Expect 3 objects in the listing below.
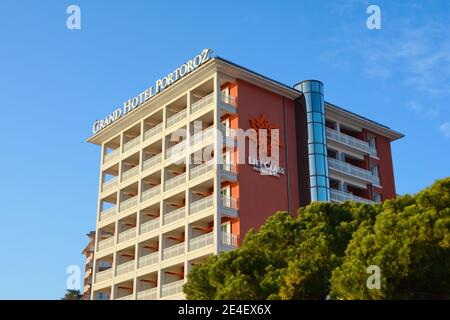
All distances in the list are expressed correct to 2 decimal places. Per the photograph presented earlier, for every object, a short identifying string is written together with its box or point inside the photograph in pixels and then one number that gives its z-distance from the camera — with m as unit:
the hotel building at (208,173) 50.91
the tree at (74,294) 86.63
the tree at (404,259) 24.83
